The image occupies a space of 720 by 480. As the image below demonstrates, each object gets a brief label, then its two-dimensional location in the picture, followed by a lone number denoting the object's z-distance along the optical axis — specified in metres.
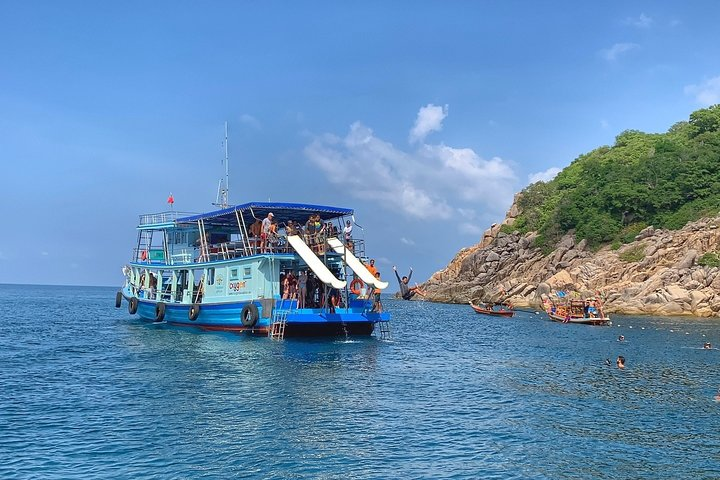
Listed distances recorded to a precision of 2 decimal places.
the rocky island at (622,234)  75.75
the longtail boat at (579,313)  63.72
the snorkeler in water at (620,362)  33.41
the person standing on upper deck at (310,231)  41.31
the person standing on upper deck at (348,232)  42.19
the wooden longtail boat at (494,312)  76.24
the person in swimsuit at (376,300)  40.97
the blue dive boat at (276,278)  39.47
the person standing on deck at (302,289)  40.44
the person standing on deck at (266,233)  40.56
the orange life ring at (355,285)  42.91
